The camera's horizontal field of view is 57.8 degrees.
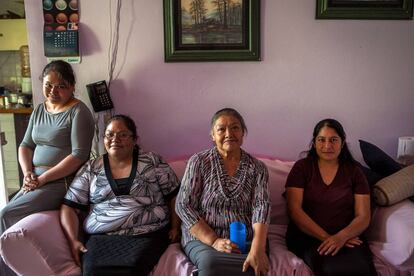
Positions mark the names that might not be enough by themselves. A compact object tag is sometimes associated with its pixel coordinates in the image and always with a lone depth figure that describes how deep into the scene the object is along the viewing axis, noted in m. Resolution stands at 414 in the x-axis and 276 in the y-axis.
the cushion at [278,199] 2.09
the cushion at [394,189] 1.81
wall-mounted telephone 2.24
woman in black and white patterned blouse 1.75
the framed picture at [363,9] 2.21
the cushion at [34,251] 1.56
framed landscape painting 2.18
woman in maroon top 1.73
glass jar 3.49
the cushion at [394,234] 1.61
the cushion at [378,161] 2.04
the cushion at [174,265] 1.60
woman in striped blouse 1.68
